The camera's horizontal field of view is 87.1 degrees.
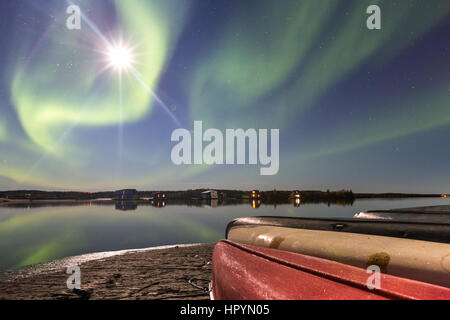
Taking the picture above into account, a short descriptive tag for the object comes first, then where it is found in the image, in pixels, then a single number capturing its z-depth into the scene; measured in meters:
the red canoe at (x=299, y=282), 1.37
